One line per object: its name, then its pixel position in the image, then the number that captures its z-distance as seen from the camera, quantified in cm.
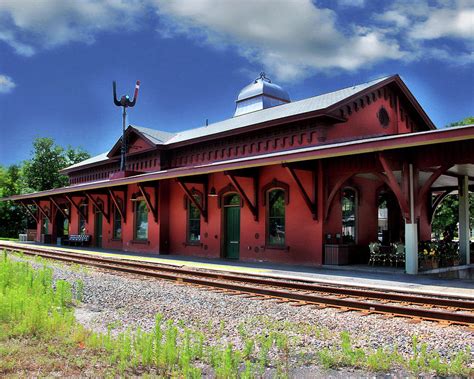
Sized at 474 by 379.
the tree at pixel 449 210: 3306
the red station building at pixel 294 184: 1324
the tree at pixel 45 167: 4969
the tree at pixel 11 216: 4791
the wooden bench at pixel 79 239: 2920
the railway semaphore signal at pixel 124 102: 3018
